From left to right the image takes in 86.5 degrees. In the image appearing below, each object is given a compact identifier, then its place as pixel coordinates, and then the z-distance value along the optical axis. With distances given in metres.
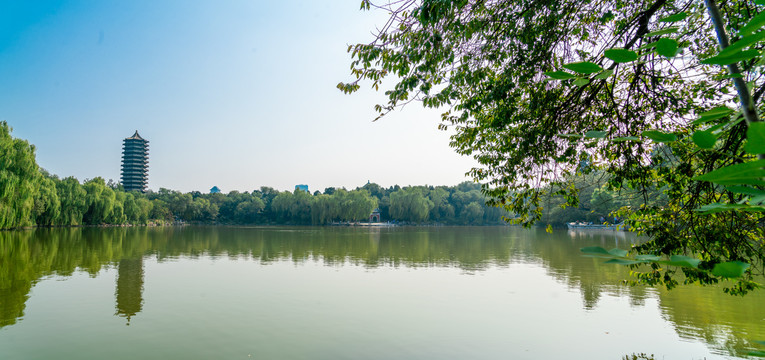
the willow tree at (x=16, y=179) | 25.80
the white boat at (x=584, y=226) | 53.69
